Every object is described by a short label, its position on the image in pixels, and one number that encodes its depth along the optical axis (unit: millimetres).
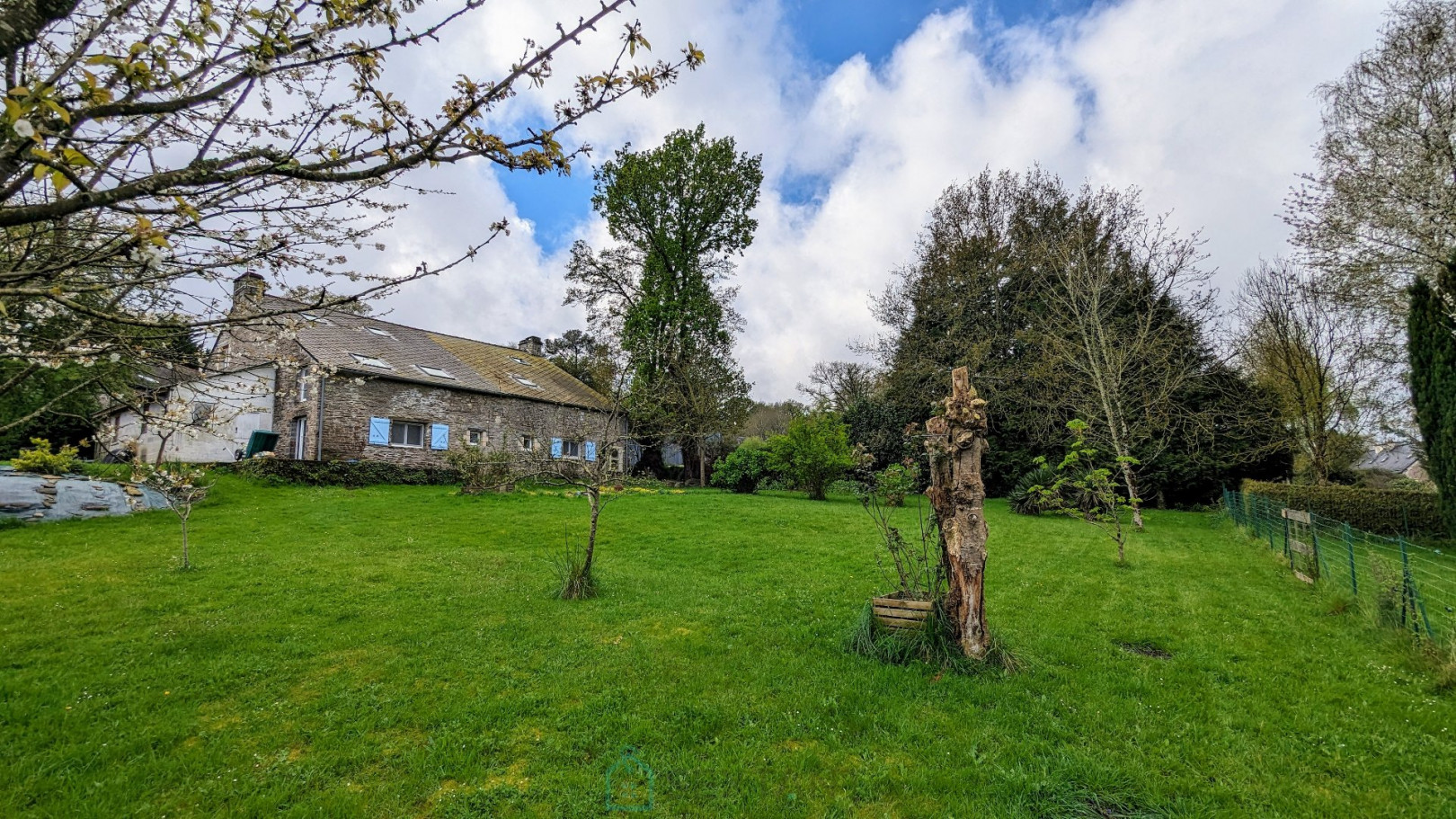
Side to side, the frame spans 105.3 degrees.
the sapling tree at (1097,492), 8697
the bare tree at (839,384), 29984
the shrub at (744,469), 21781
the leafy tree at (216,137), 1796
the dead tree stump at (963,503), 4645
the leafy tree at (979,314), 20359
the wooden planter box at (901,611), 4930
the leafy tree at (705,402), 22688
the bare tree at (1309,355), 15609
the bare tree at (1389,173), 11492
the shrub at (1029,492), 15884
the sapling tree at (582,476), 6531
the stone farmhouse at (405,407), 17438
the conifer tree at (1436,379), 10688
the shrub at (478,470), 15367
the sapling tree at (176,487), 7238
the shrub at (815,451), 18328
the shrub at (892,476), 6796
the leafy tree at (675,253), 24344
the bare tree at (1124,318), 14820
